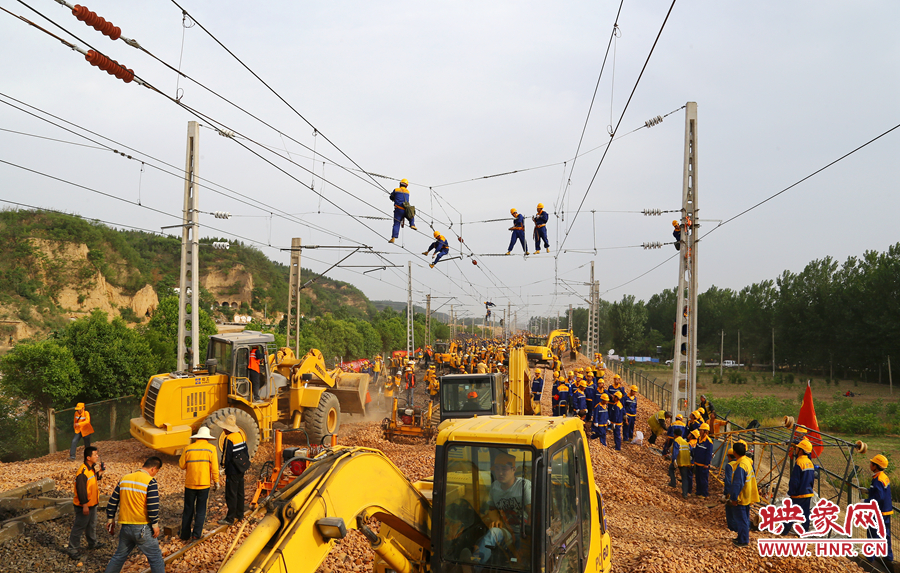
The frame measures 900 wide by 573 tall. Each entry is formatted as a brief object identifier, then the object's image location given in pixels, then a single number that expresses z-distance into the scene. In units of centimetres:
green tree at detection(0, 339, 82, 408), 1719
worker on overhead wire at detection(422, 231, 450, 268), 1548
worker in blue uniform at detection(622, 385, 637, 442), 1748
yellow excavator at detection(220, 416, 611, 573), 385
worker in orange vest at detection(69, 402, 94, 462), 1312
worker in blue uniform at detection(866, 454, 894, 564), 870
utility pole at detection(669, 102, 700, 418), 1485
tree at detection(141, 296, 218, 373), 2208
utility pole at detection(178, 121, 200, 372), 1530
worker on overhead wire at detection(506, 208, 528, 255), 1546
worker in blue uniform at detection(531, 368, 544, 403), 2138
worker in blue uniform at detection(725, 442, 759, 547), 830
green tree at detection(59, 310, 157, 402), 1861
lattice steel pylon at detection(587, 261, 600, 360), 4366
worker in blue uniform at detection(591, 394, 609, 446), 1606
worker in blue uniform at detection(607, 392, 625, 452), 1656
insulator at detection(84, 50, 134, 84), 575
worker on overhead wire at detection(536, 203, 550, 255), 1543
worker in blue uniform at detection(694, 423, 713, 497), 1180
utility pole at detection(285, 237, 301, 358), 2182
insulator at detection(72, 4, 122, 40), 528
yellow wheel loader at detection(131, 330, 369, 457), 1202
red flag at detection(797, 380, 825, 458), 1376
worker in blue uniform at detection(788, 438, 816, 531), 916
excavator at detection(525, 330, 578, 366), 4504
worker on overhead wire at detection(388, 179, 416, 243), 1329
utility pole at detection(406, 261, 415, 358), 3307
